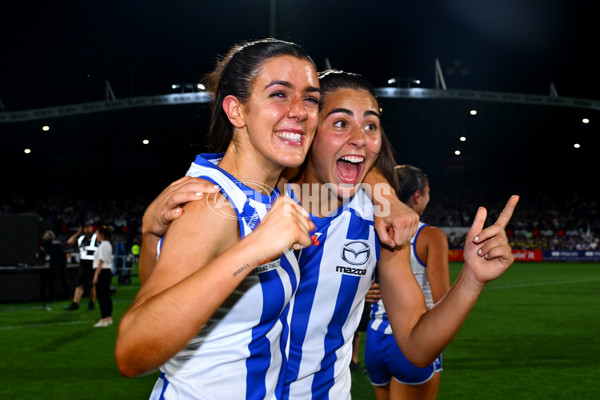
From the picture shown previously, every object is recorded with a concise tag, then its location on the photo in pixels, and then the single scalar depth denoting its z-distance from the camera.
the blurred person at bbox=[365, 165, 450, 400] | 4.35
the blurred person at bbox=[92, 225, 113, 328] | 11.21
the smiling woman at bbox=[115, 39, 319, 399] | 1.56
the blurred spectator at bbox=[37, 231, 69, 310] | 15.38
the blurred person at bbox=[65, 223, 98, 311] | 13.66
